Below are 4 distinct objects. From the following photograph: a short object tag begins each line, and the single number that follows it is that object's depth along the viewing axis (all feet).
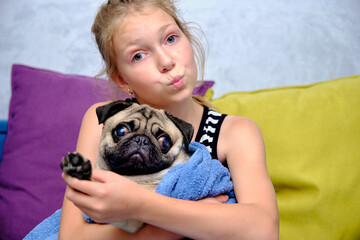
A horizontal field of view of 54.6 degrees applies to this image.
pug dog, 3.44
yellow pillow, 4.96
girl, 2.87
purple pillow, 5.70
